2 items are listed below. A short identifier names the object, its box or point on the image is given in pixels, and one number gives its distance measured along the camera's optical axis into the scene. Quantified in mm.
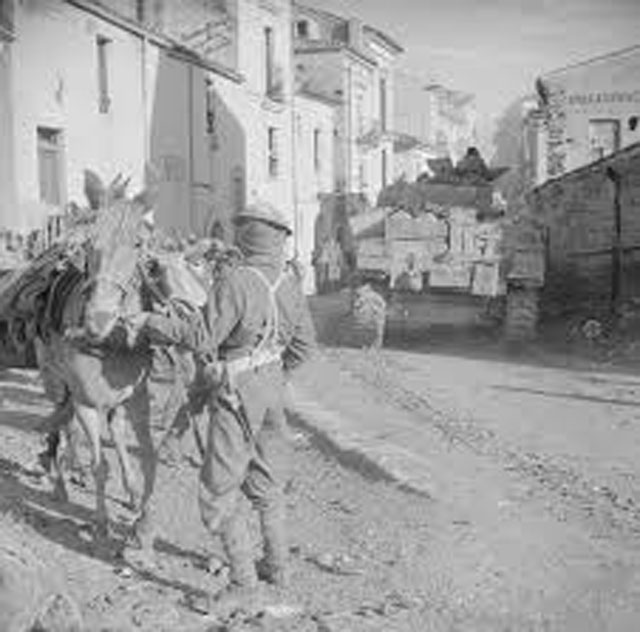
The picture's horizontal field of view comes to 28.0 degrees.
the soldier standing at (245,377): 4895
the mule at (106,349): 5039
